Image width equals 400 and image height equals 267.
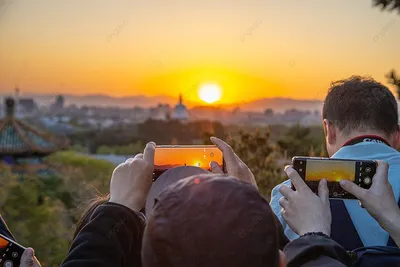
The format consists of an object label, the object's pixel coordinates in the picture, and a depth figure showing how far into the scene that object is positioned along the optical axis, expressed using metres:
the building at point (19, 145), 24.86
